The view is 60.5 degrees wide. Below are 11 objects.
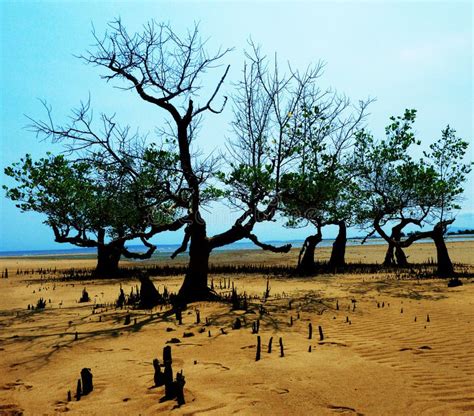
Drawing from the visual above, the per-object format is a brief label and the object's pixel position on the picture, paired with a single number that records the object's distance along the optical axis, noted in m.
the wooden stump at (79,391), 4.71
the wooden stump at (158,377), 4.95
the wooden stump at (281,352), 6.02
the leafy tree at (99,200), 11.75
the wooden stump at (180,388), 4.41
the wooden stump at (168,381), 4.58
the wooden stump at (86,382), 4.83
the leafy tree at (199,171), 10.85
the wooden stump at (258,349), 5.91
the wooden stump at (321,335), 7.05
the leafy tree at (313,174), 12.82
